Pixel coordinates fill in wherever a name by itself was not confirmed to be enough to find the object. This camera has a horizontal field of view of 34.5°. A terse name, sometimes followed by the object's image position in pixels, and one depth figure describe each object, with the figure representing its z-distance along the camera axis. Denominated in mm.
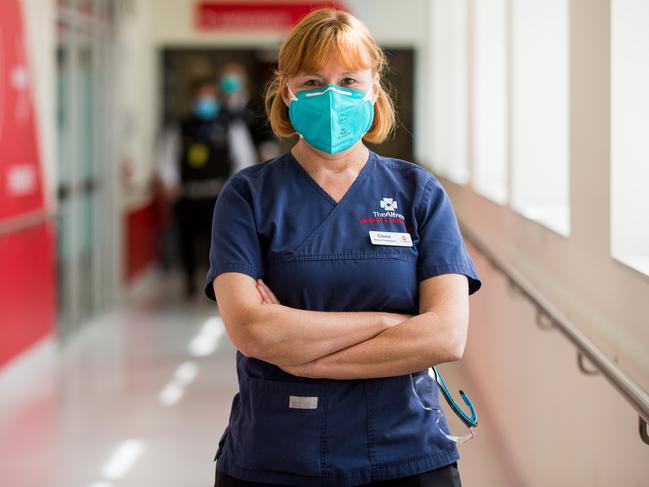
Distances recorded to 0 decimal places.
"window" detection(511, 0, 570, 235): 4945
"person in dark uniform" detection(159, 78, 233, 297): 9852
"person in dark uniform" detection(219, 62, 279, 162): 9977
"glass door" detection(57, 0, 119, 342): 7582
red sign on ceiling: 11422
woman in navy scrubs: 1871
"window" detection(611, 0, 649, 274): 3043
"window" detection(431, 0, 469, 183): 8398
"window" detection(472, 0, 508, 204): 6730
